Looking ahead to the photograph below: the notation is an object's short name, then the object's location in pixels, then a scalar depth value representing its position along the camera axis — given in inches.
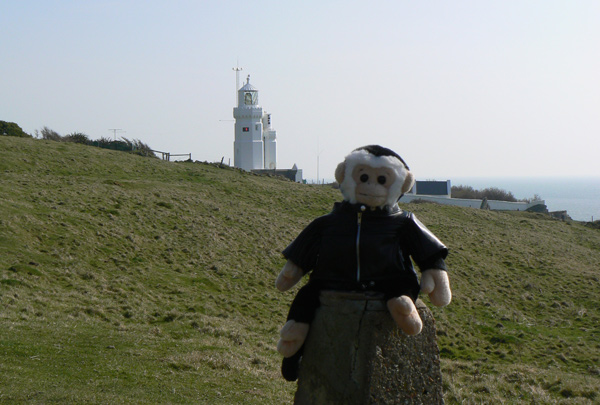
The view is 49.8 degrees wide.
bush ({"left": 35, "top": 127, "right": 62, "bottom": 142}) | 2133.4
